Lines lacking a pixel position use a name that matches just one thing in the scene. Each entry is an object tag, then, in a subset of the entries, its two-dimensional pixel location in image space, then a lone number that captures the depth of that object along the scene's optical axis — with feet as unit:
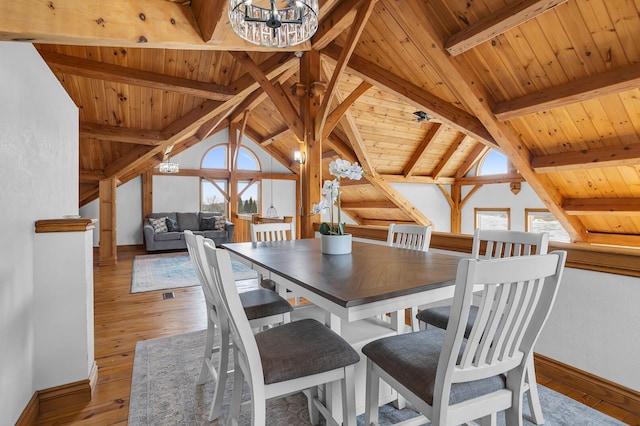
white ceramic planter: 6.57
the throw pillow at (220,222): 26.23
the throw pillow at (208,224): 26.37
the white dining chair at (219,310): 5.21
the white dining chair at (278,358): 3.83
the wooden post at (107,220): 18.93
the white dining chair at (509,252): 5.23
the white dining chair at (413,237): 7.53
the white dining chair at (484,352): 3.03
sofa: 23.56
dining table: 3.81
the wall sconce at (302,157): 13.37
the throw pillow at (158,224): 24.35
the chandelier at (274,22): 5.99
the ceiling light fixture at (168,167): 21.21
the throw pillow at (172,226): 25.36
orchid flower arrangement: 6.14
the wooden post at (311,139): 13.24
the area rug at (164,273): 14.67
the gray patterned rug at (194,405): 5.49
